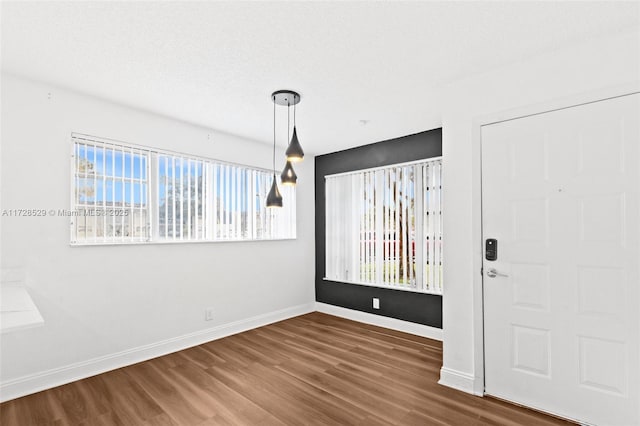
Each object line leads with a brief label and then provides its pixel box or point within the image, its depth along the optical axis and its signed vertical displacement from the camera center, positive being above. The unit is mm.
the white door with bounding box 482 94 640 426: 2025 -327
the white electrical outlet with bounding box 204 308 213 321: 3785 -1163
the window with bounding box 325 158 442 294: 3895 -149
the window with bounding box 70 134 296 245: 2975 +219
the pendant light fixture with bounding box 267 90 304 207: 2637 +514
